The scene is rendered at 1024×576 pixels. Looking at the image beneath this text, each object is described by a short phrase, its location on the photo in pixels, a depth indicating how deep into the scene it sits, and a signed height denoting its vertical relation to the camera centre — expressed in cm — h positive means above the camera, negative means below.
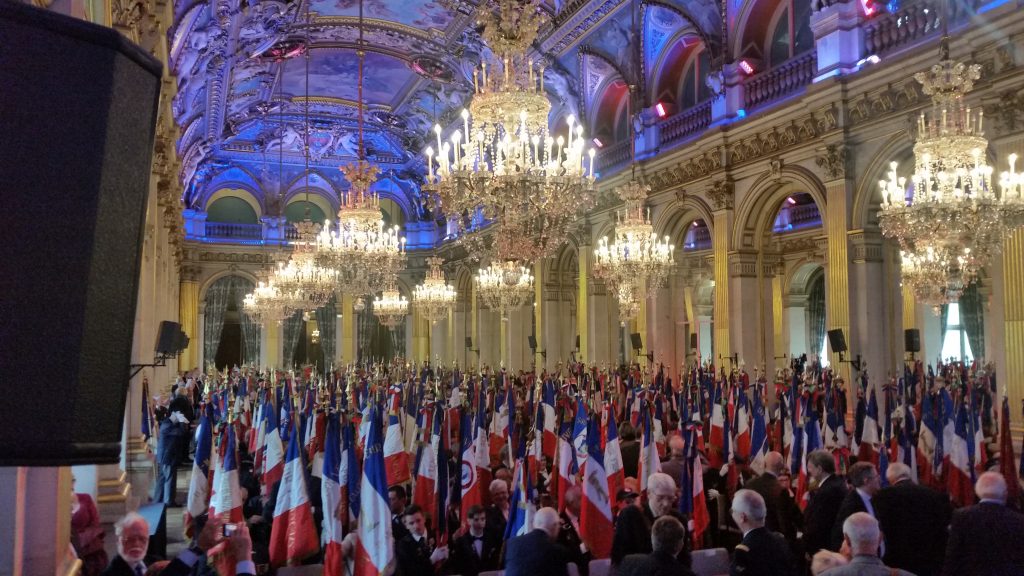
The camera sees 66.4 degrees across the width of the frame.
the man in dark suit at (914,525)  484 -104
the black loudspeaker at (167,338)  959 +18
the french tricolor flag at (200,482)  631 -106
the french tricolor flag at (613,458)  674 -89
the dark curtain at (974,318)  1961 +101
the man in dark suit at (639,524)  500 -108
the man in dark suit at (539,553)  436 -111
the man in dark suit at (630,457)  802 -104
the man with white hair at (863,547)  358 -88
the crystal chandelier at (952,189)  843 +191
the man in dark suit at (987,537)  406 -94
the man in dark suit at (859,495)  490 -87
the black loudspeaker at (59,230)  105 +17
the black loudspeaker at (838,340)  1203 +26
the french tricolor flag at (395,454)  756 -97
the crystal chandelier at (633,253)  1304 +175
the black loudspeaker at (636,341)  1770 +33
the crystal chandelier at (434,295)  2186 +166
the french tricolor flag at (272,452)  675 -87
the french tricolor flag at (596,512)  579 -118
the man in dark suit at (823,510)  530 -104
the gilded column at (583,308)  2006 +122
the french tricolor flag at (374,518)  507 -109
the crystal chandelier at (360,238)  1233 +190
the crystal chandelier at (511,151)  859 +231
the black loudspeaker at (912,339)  1227 +29
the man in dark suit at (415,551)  524 -134
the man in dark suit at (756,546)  409 -100
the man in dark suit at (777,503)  584 -111
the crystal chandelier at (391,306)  2128 +130
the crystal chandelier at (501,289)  1513 +138
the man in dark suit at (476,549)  538 -138
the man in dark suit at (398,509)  565 -121
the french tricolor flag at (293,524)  562 -123
